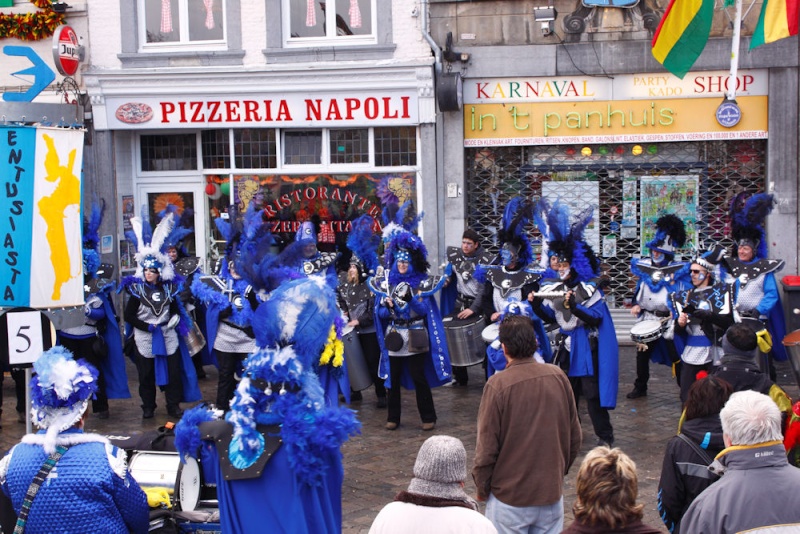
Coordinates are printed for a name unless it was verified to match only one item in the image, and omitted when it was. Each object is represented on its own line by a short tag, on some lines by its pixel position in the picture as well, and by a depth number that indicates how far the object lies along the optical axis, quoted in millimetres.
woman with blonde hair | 3619
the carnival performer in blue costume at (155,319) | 10156
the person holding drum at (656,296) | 10422
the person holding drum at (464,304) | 10516
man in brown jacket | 5043
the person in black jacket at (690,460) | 4719
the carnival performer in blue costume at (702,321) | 8883
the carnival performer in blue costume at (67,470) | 4441
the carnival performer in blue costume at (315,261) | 10188
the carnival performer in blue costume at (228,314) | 9734
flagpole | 11945
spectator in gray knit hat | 3758
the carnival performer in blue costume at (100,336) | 10281
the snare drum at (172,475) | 5922
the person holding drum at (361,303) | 10469
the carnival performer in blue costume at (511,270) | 10250
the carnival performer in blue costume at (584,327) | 8492
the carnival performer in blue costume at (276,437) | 4805
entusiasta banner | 6809
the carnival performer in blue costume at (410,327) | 9569
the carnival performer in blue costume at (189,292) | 10656
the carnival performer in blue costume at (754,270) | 10125
